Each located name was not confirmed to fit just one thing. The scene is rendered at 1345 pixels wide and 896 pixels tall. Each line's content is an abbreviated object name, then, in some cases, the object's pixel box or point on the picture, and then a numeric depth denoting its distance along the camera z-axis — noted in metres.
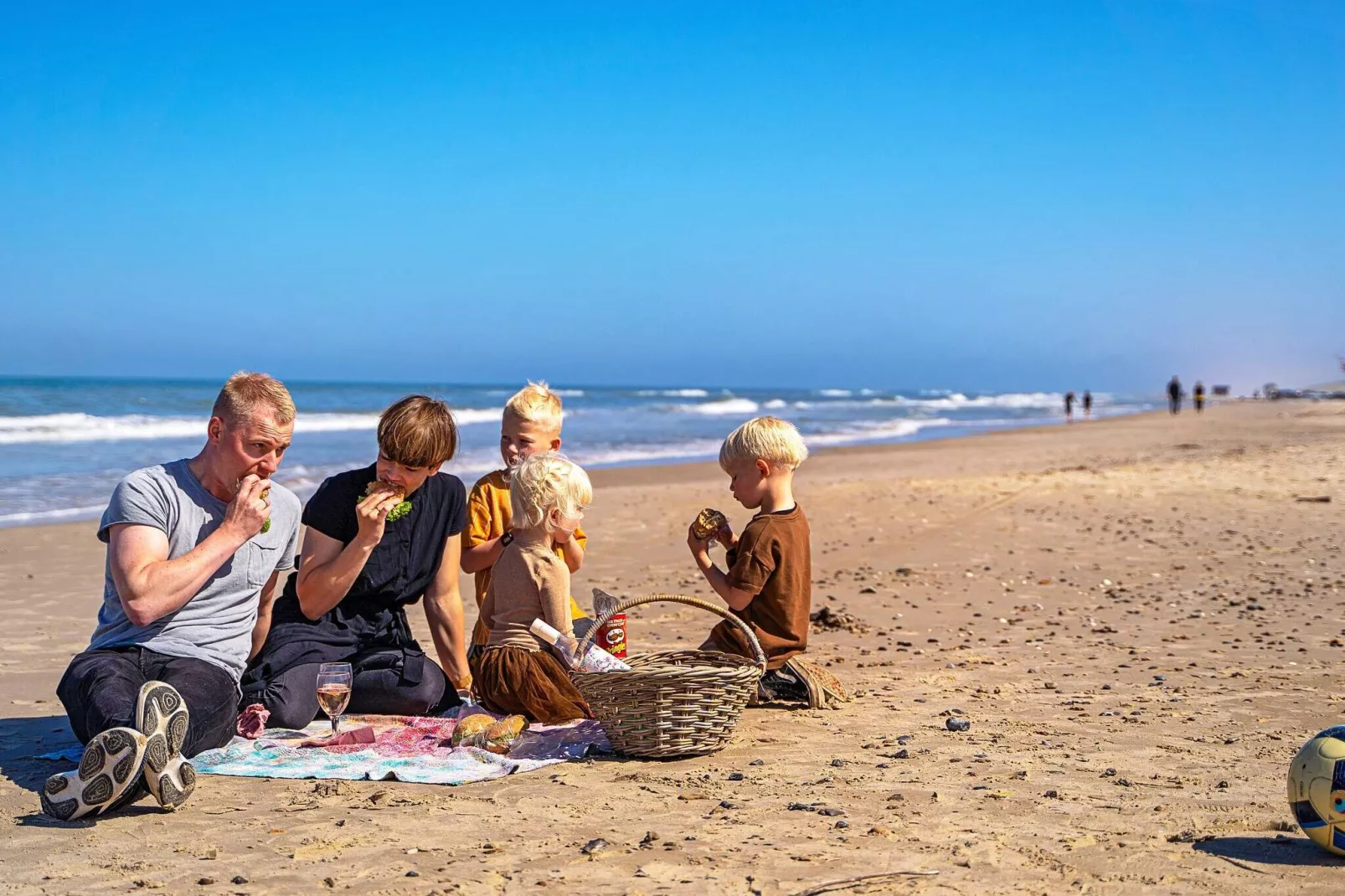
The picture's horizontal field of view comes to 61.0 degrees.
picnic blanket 4.80
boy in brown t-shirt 5.85
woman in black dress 5.29
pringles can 5.38
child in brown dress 5.32
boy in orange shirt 6.05
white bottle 5.07
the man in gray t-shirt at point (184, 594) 4.12
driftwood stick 3.47
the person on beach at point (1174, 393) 53.03
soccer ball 3.62
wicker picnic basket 4.84
